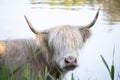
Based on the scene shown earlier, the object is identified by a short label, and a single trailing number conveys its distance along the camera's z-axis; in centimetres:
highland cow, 865
